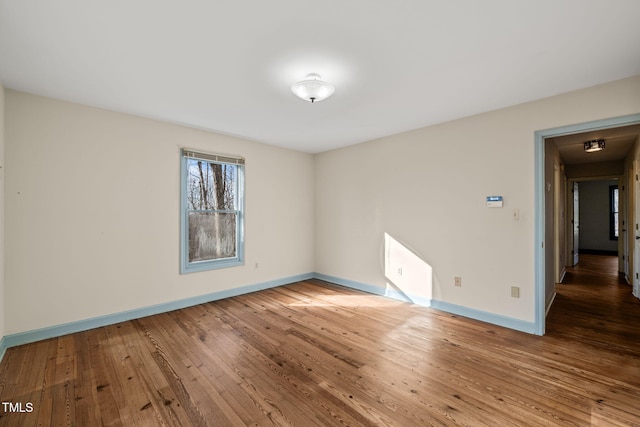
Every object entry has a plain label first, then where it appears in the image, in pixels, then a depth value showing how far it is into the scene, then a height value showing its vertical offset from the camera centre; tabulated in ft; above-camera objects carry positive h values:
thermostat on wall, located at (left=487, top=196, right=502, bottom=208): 10.40 +0.59
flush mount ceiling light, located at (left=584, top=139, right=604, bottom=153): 13.16 +3.52
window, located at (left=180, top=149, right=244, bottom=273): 12.67 +0.24
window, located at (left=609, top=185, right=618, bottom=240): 26.43 +0.51
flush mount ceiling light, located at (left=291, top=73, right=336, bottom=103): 7.88 +3.71
